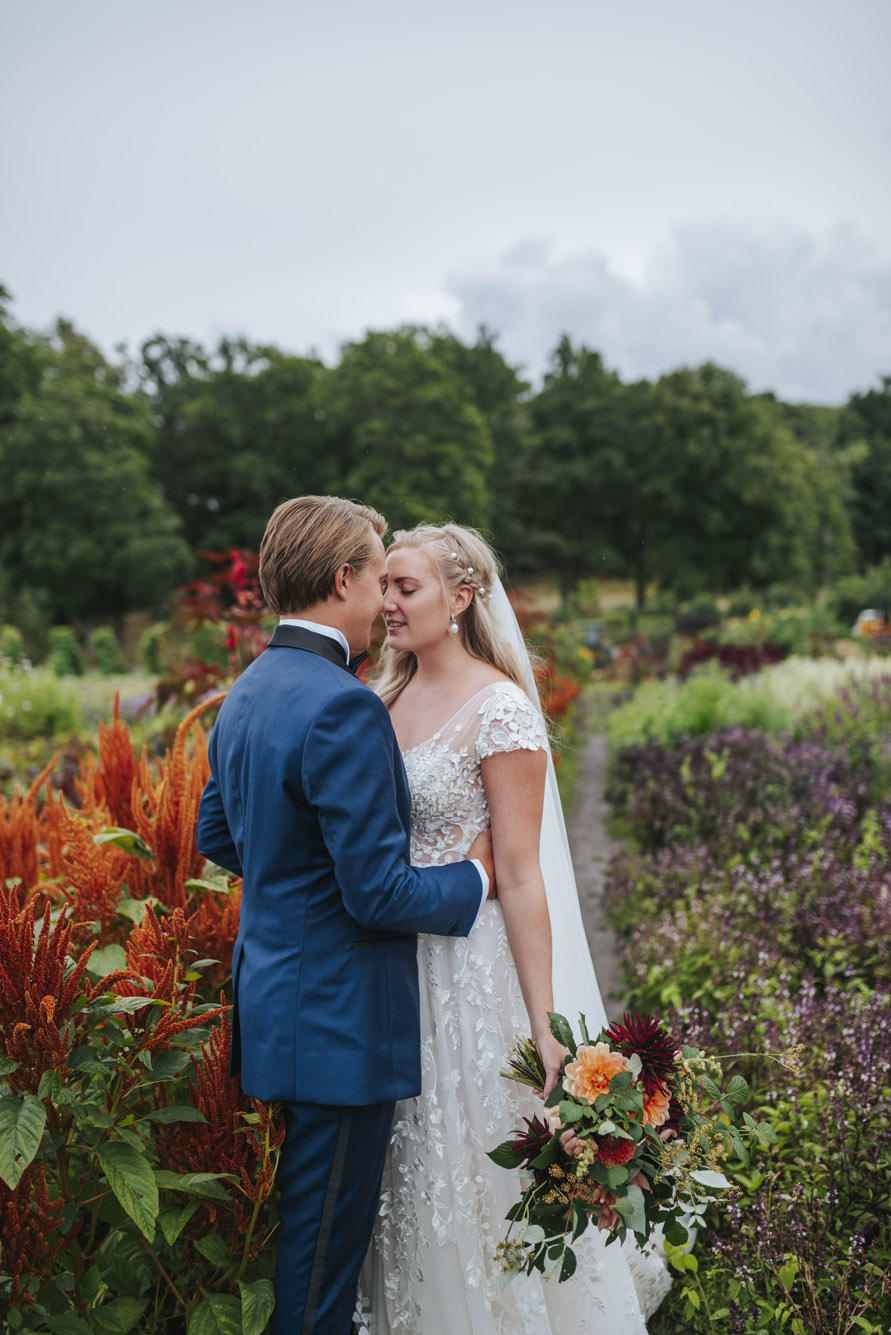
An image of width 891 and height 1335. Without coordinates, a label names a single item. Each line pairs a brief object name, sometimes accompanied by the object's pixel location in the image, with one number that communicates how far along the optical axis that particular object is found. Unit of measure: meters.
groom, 1.54
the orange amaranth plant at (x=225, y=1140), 1.60
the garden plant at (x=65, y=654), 21.06
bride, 1.91
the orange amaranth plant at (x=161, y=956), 1.69
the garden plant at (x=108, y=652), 22.47
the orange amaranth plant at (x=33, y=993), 1.42
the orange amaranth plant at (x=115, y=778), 2.77
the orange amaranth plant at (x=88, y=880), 2.06
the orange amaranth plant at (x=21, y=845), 2.58
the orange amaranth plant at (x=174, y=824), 2.38
